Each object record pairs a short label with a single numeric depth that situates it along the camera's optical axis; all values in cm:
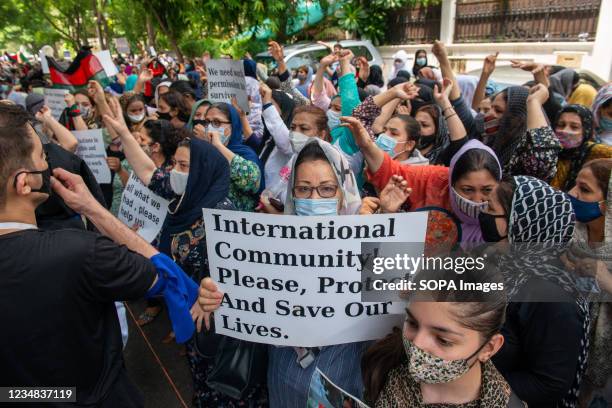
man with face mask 131
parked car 1059
